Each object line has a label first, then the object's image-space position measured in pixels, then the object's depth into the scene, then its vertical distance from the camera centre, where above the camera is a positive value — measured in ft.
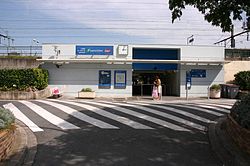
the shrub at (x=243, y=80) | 48.03 +0.36
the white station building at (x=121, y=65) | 47.34 +3.77
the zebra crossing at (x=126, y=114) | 22.21 -4.65
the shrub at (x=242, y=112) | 14.07 -2.50
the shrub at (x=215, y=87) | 46.17 -1.41
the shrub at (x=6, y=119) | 14.75 -3.25
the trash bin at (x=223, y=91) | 47.01 -2.38
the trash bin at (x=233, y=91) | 45.44 -2.28
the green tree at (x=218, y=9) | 17.99 +6.85
